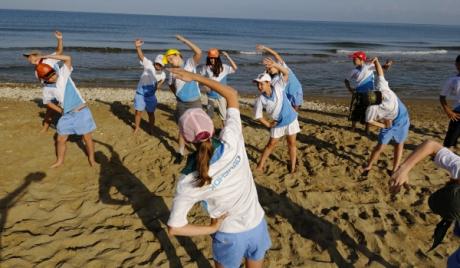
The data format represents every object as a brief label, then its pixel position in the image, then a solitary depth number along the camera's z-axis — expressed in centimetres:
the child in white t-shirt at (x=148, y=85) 711
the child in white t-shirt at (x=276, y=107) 525
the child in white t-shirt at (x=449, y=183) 220
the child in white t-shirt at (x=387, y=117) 517
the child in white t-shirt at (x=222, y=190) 209
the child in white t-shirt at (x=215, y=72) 682
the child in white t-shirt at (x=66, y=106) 524
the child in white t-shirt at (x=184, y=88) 585
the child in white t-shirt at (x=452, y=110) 553
